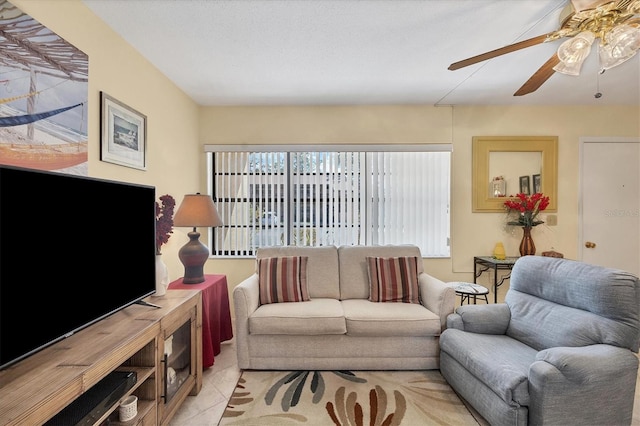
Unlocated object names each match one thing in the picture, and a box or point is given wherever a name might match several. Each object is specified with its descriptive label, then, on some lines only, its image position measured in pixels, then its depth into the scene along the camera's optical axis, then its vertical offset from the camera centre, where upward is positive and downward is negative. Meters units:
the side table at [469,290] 2.72 -0.69
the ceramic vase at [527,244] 3.39 -0.33
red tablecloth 2.45 -0.87
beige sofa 2.36 -0.96
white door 3.50 +0.13
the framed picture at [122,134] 2.01 +0.58
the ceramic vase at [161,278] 1.97 -0.42
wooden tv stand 0.95 -0.57
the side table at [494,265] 3.25 -0.56
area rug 1.87 -1.26
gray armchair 1.51 -0.79
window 3.64 +0.20
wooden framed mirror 3.55 +0.55
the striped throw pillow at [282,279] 2.71 -0.59
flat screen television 1.02 -0.17
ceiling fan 1.45 +0.91
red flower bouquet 3.36 +0.08
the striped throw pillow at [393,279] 2.74 -0.60
